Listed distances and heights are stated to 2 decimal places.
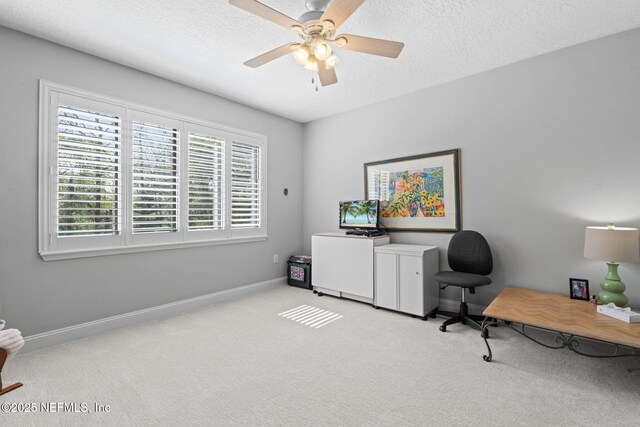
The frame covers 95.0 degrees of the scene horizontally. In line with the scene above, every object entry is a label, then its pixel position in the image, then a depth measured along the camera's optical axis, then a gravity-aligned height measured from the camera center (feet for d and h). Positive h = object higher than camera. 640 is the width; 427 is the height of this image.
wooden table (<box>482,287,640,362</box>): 6.16 -2.47
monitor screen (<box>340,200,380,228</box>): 12.62 +0.12
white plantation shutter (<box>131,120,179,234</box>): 10.08 +1.40
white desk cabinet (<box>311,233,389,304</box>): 11.86 -2.09
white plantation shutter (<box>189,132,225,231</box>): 11.66 +1.41
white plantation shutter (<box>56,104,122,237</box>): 8.60 +1.39
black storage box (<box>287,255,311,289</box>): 14.29 -2.73
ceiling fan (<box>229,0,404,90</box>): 5.74 +4.04
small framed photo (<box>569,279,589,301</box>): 8.29 -2.13
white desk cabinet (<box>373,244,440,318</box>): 10.30 -2.31
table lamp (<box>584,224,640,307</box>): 7.17 -0.90
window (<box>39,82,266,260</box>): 8.51 +1.34
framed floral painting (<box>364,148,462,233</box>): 11.15 +1.04
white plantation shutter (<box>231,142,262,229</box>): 13.16 +1.45
